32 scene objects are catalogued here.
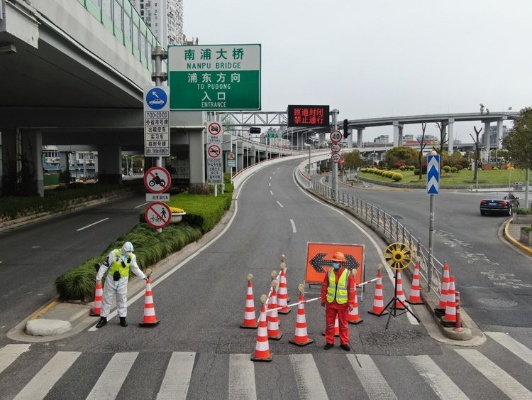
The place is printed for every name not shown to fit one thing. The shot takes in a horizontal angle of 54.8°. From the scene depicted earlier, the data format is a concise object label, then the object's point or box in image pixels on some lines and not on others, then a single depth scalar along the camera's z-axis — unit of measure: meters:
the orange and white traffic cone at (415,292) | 11.42
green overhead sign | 20.02
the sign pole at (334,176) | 34.72
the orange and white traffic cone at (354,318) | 9.94
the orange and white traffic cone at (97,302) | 10.16
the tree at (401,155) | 99.25
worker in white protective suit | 9.49
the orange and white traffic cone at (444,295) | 10.10
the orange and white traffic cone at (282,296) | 10.51
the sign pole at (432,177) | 11.64
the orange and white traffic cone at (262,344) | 7.81
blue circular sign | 14.95
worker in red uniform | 8.39
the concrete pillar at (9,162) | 33.12
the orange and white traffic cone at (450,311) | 9.52
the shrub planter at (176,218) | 19.73
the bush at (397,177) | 66.88
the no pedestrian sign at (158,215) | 14.73
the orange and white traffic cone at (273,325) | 8.84
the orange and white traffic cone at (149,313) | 9.51
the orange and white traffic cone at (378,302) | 10.57
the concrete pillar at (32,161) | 34.03
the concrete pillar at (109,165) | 54.88
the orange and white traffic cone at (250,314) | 9.45
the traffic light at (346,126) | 32.46
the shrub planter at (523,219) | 26.08
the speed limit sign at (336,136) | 32.16
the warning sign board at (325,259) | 12.39
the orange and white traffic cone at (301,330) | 8.55
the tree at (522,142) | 25.97
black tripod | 10.08
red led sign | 33.72
